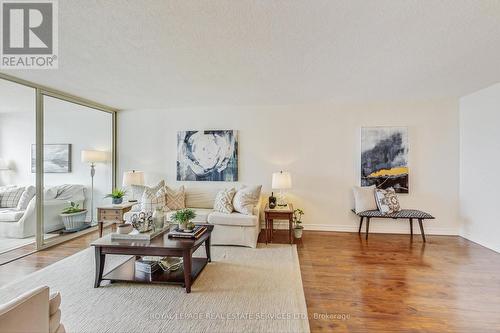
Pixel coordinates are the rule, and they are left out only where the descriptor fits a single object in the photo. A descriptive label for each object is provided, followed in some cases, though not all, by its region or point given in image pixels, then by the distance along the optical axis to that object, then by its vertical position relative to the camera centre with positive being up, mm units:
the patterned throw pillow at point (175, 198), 4051 -596
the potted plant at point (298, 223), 3928 -1045
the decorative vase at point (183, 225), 2684 -700
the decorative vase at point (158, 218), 2766 -639
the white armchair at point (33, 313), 952 -684
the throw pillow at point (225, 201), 3760 -597
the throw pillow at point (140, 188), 4227 -422
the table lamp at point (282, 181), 3988 -271
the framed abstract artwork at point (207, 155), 4652 +212
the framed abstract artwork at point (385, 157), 4230 +159
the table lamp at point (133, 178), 4289 -245
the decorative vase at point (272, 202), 3941 -638
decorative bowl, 2549 -713
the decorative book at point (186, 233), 2555 -774
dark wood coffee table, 2291 -888
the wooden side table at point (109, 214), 3936 -839
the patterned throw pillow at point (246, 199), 3693 -562
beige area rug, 1869 -1287
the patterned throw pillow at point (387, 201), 3898 -611
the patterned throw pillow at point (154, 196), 3863 -530
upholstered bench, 3764 -825
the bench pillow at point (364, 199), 4059 -598
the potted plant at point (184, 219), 2672 -627
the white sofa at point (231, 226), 3564 -953
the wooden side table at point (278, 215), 3692 -804
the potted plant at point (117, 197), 4270 -591
